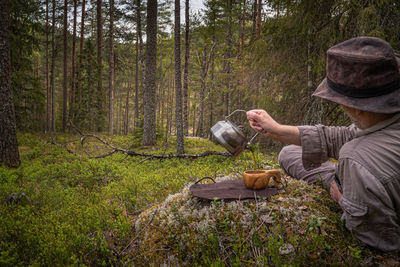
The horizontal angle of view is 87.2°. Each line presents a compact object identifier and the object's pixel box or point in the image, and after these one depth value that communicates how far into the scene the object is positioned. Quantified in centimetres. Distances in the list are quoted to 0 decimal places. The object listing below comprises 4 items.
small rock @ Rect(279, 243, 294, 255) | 200
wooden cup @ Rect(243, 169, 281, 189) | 280
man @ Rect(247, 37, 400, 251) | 165
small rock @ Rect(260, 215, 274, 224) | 236
